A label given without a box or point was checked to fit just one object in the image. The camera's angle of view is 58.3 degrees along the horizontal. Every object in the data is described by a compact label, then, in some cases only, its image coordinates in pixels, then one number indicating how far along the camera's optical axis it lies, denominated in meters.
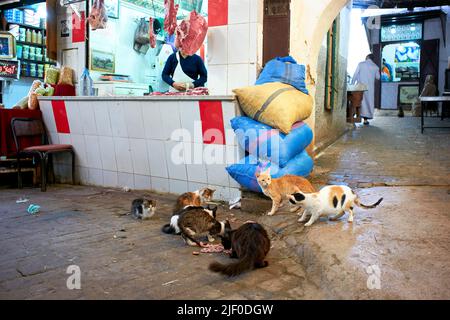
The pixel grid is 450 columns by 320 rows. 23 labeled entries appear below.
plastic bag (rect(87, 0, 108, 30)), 5.84
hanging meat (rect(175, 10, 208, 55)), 4.70
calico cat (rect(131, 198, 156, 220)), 3.73
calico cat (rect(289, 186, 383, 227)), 3.00
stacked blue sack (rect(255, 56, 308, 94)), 4.22
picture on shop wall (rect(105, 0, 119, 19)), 7.64
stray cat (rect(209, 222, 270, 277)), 2.31
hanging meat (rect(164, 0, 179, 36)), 4.98
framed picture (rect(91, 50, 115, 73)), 6.96
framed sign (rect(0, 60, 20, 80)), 9.08
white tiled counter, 4.36
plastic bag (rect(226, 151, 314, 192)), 3.81
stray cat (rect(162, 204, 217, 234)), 3.21
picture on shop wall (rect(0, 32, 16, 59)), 8.16
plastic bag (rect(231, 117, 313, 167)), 3.77
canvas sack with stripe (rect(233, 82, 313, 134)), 3.76
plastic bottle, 6.45
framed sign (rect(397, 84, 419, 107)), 15.24
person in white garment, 10.92
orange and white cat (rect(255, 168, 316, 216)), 3.43
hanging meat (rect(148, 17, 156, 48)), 6.02
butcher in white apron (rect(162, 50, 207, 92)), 5.54
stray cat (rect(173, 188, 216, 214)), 3.68
